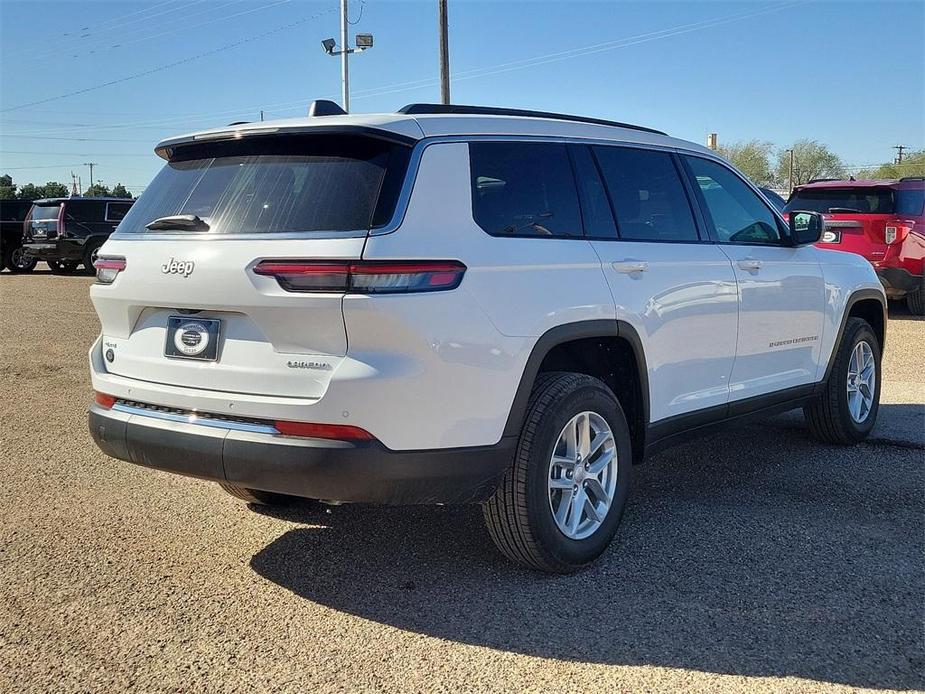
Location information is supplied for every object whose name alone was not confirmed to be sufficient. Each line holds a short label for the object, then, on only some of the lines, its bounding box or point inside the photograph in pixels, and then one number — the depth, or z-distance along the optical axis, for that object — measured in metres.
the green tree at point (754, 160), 71.00
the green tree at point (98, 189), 85.11
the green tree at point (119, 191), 65.22
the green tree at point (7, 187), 64.12
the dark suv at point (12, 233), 24.38
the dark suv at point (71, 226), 22.30
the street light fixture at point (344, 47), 35.88
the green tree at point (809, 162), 74.00
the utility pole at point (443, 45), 24.48
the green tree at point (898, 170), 72.59
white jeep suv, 3.29
